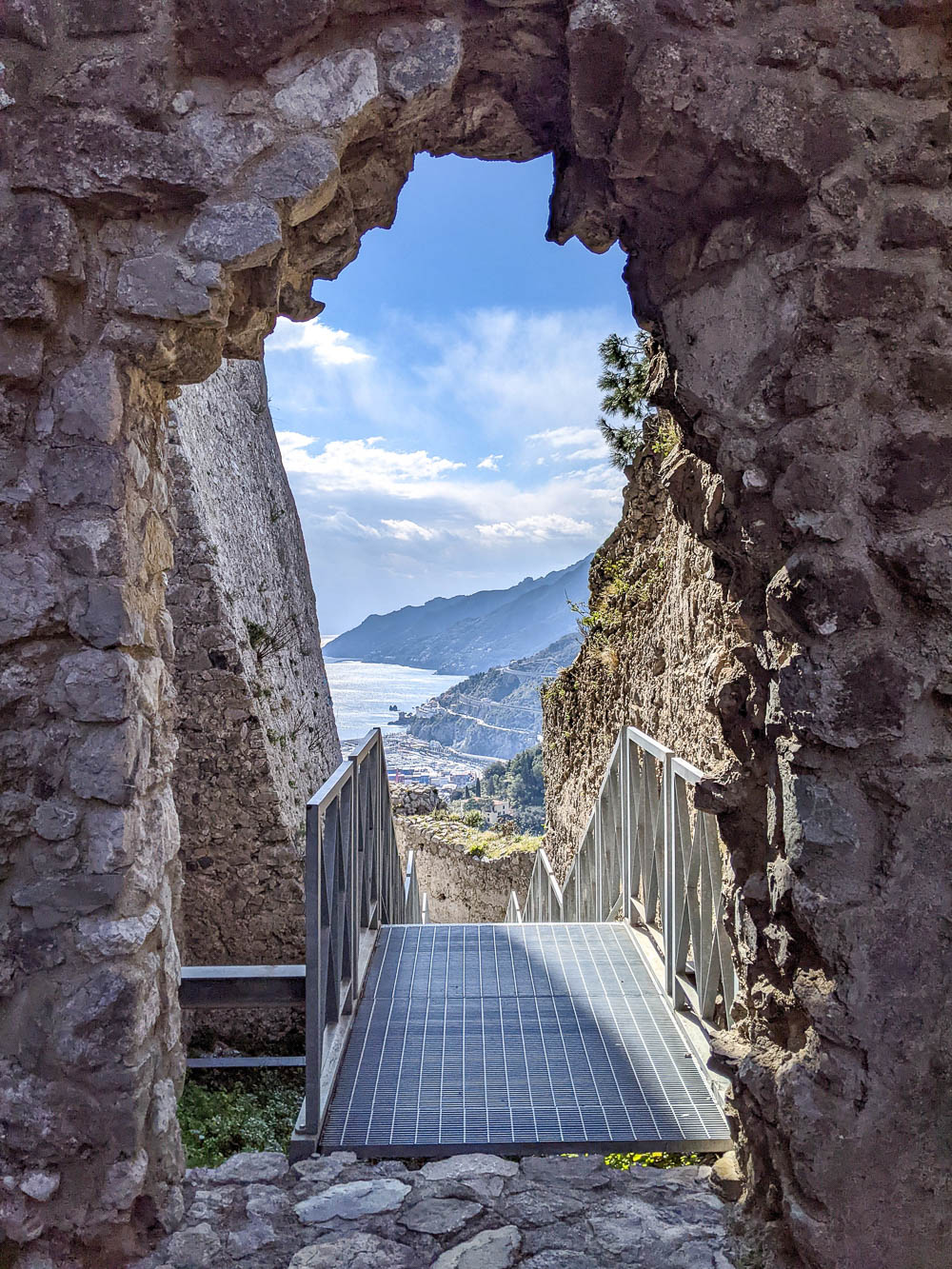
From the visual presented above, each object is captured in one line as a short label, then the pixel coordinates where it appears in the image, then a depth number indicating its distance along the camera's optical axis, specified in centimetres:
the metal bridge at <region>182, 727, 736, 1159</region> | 222
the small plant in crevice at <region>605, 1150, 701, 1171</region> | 215
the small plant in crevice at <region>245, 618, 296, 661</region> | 519
